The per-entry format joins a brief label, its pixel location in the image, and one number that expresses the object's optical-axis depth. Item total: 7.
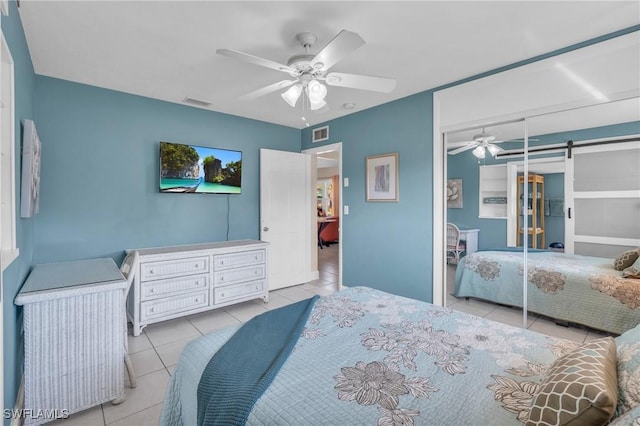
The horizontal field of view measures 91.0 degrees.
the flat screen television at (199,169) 3.58
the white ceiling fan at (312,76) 1.89
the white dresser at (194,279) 3.06
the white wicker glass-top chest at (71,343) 1.76
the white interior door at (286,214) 4.42
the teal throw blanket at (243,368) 1.10
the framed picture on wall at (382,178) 3.67
